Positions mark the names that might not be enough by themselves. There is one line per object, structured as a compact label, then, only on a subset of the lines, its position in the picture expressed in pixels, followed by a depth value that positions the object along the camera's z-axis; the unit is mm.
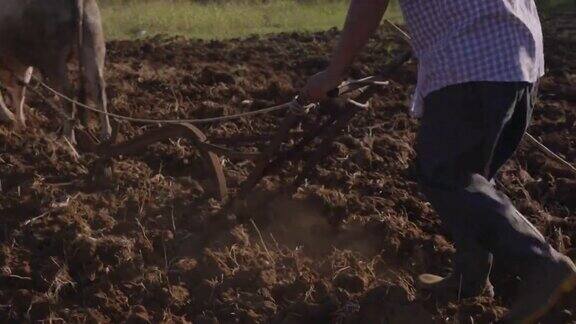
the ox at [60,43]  7219
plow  4932
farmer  3738
